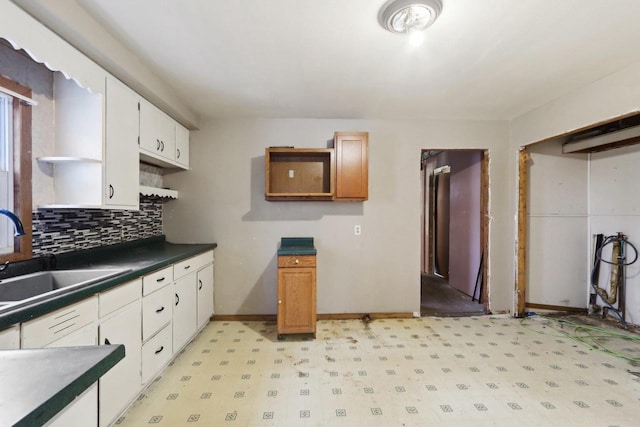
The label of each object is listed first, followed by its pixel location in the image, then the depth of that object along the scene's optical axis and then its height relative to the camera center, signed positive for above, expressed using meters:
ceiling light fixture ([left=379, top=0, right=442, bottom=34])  1.43 +1.11
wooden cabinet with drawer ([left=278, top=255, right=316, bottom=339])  2.66 -0.79
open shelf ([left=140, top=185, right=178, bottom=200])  2.38 +0.21
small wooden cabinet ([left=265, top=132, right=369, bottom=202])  2.93 +0.50
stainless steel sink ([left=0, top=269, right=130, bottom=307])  1.46 -0.41
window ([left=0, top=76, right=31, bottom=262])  1.62 +0.28
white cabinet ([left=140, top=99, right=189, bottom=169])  2.27 +0.71
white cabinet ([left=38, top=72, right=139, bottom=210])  1.80 +0.47
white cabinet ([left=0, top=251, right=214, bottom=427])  1.08 -0.65
